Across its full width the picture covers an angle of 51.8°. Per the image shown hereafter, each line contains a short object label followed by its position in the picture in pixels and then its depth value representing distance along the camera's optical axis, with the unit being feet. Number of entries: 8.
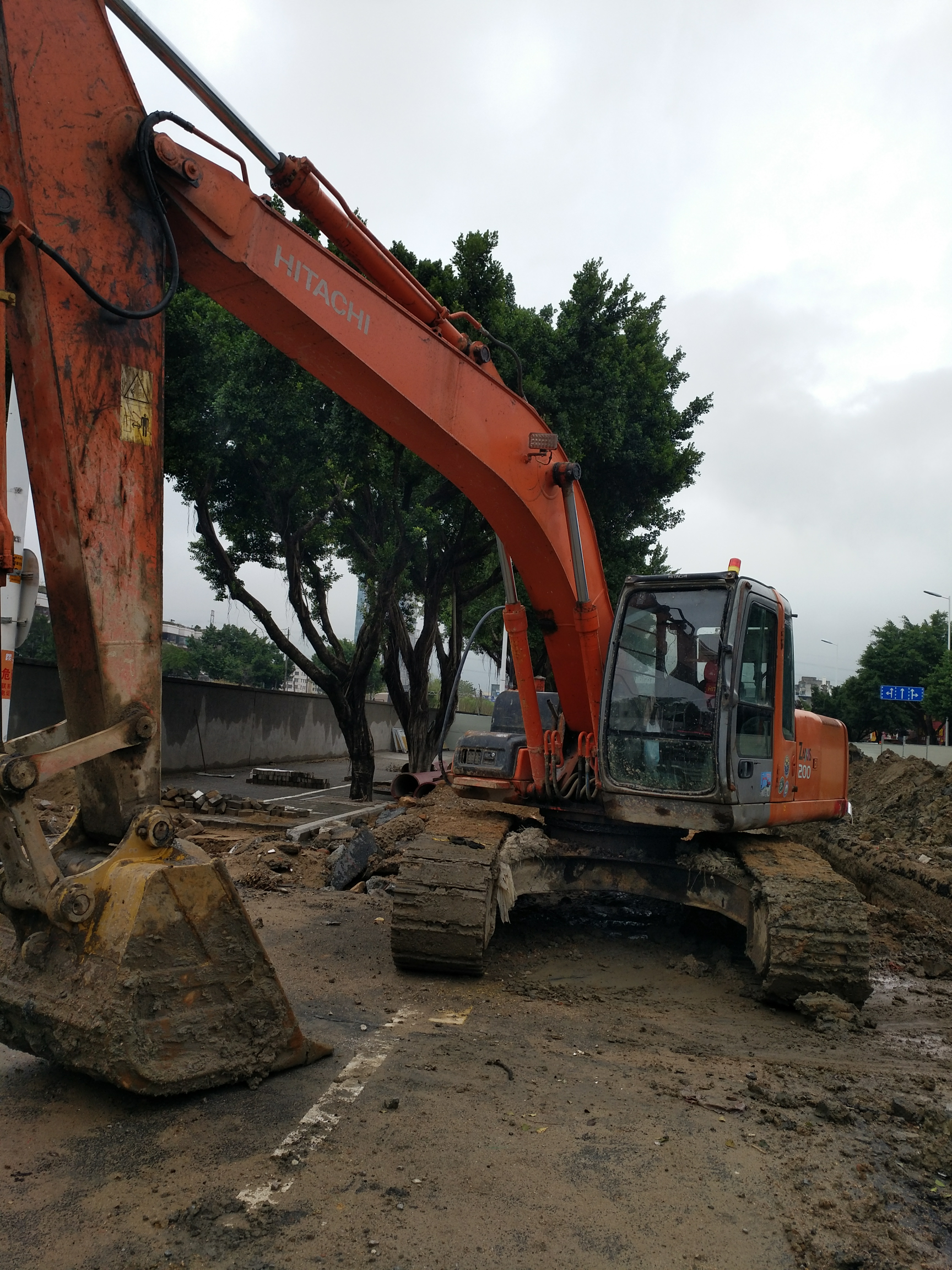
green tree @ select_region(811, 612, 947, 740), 151.02
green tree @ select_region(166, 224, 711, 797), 49.11
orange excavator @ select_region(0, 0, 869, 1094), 11.71
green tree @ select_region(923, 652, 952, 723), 129.18
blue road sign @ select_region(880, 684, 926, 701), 133.90
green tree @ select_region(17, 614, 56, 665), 123.95
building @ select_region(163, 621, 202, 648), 286.87
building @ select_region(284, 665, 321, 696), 183.89
